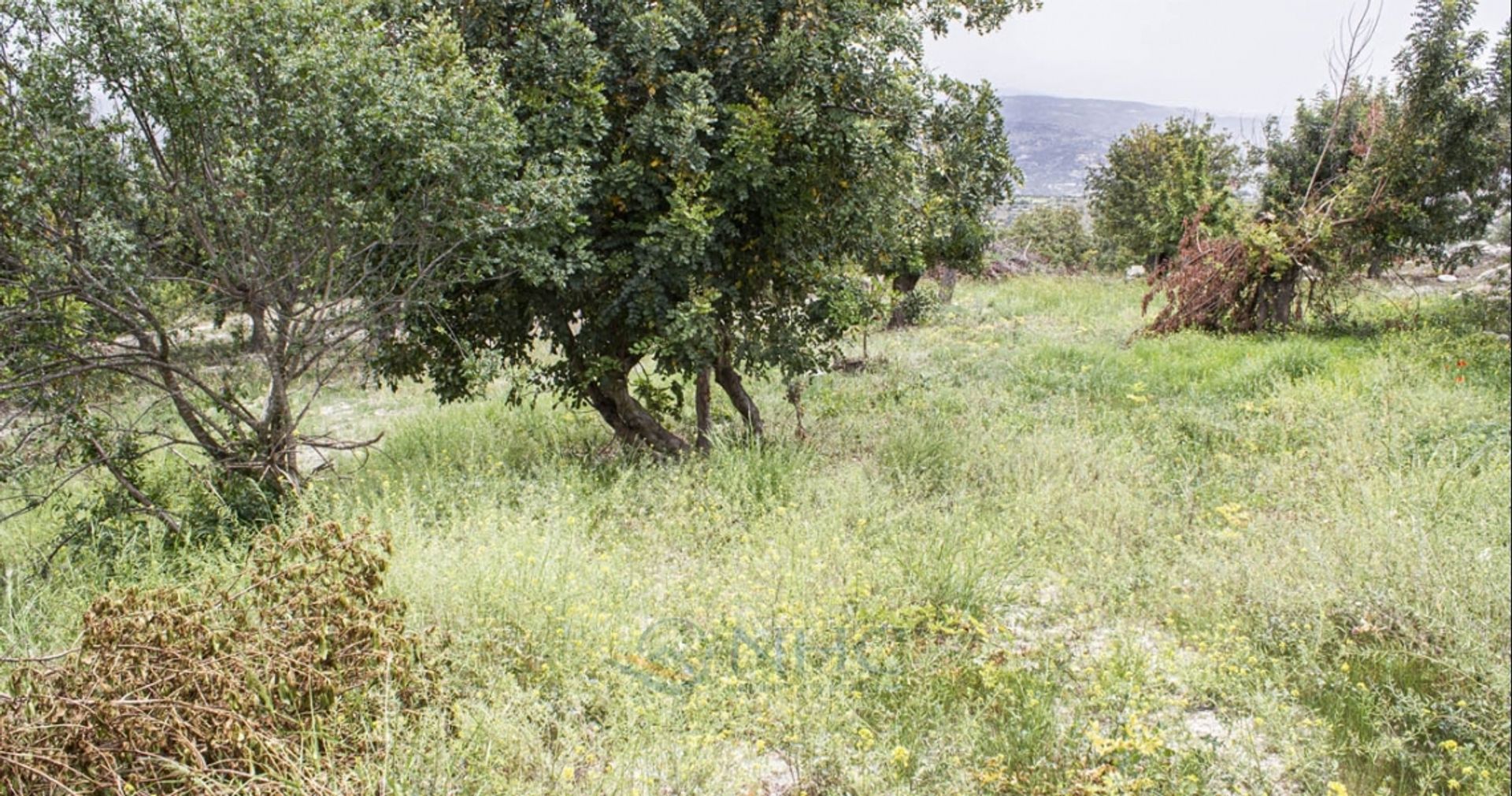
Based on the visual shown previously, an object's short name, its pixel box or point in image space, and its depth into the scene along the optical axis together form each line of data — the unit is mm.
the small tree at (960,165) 6262
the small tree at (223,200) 4051
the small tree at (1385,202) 10039
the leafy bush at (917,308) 12492
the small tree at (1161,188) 13828
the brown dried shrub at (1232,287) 11125
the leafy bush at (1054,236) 27812
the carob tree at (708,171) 5453
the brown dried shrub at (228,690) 2504
